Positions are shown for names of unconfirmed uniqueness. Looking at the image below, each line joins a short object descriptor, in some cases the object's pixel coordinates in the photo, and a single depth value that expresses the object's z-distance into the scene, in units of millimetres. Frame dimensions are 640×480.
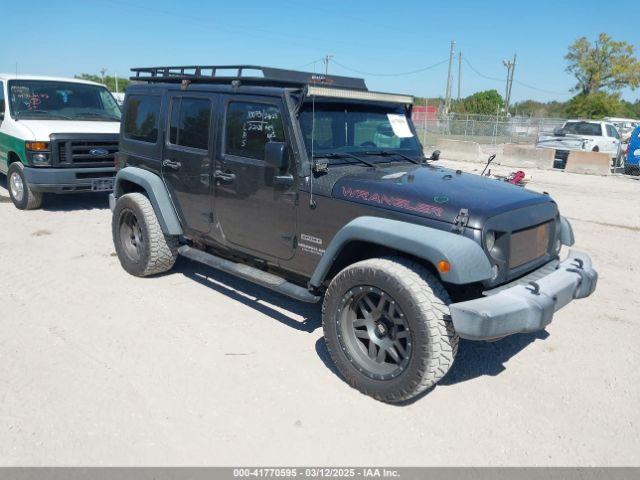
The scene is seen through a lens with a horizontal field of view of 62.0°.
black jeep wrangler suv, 3266
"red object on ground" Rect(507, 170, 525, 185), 4770
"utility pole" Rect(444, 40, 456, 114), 45762
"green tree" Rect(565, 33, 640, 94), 51375
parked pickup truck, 18703
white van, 8266
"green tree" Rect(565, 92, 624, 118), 43688
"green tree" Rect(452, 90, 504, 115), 57438
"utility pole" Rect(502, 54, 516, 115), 52000
